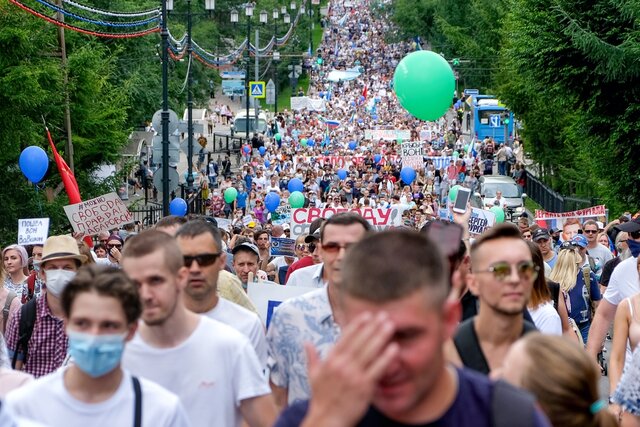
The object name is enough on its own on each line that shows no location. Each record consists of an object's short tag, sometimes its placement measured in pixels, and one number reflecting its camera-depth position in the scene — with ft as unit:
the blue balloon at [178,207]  100.73
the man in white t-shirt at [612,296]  28.78
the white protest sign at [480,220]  57.77
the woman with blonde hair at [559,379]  13.10
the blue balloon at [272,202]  114.42
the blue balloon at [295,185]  130.11
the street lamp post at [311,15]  405.84
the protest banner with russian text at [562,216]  77.51
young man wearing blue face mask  15.21
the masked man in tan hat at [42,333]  25.50
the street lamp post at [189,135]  117.29
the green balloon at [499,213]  92.55
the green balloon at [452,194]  88.04
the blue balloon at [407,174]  139.95
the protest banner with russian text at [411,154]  138.92
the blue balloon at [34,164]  81.82
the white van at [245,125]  225.56
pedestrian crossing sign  191.11
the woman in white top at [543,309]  25.31
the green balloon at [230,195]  129.49
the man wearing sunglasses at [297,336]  20.92
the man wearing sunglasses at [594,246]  55.83
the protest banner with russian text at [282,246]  59.82
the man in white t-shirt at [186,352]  17.87
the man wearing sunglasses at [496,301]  18.01
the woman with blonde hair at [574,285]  41.06
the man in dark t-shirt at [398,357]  10.29
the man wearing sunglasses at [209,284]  21.24
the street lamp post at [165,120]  82.99
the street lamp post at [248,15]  159.56
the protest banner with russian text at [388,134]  192.03
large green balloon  54.47
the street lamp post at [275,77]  223.30
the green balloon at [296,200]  112.78
